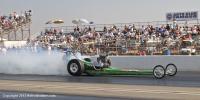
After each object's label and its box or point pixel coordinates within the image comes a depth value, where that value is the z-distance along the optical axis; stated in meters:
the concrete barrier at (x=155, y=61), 21.47
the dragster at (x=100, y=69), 17.00
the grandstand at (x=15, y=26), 37.97
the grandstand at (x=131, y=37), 23.08
